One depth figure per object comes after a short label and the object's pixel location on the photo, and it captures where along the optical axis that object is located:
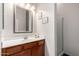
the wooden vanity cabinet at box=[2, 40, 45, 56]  1.37
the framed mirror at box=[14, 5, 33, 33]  1.62
